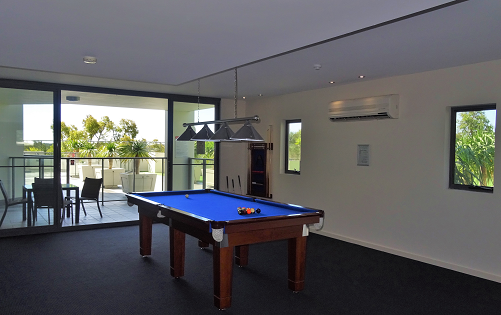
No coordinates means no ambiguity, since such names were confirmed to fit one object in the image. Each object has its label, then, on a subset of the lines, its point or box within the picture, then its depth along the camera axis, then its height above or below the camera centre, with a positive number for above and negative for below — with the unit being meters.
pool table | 3.15 -0.67
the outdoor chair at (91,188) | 6.61 -0.66
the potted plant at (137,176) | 8.34 -0.56
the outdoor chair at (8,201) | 5.45 -0.75
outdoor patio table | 5.62 -0.72
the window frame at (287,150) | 6.73 +0.03
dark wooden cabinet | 6.87 -0.32
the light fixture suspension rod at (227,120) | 3.77 +0.33
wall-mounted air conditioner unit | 4.80 +0.60
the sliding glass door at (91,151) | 5.55 -0.03
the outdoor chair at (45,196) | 5.71 -0.71
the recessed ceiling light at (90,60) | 3.72 +0.89
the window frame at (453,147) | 4.31 +0.08
